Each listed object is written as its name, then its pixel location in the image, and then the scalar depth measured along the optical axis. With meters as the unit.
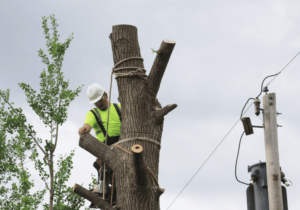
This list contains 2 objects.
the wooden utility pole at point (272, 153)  10.34
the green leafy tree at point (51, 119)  19.14
